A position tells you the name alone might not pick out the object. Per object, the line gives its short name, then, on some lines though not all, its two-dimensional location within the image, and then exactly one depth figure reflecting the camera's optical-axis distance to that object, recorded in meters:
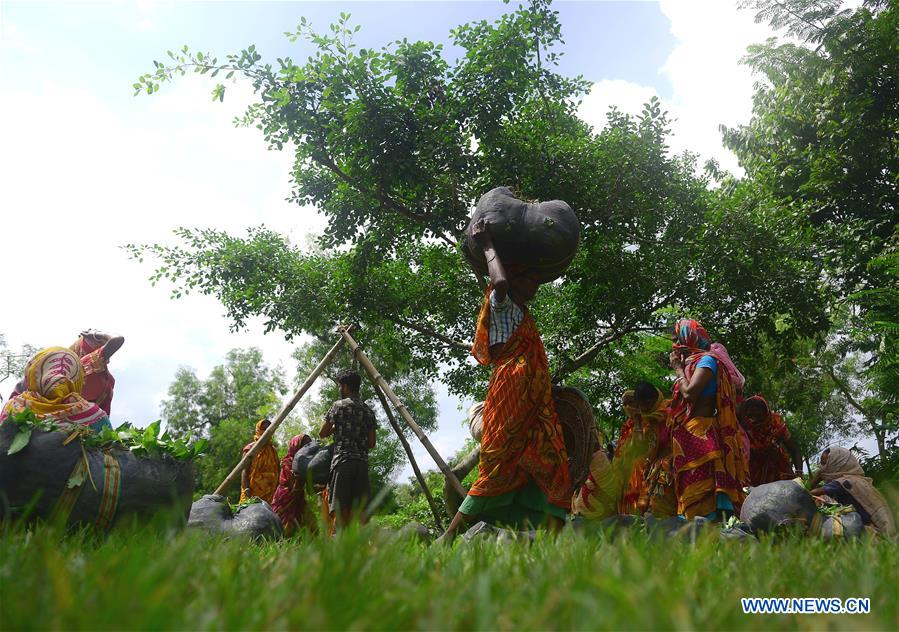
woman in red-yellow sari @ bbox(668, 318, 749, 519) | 5.44
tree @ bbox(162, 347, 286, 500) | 34.16
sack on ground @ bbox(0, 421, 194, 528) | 3.60
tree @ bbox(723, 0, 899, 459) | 12.26
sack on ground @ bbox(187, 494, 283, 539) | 6.02
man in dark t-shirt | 7.98
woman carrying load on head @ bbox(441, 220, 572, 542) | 4.26
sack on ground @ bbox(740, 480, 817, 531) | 4.75
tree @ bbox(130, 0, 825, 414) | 9.11
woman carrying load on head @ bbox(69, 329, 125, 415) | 5.22
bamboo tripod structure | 6.85
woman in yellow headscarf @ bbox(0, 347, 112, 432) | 3.92
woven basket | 5.01
